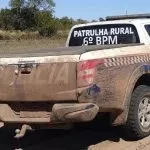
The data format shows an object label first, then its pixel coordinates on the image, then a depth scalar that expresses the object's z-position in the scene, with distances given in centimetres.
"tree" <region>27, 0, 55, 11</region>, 8681
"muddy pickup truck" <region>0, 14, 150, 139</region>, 623
